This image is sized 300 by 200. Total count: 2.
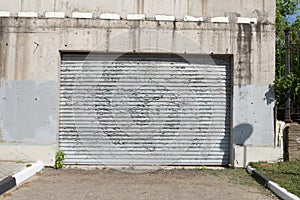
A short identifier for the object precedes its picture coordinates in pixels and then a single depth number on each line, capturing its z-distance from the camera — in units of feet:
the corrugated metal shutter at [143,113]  23.91
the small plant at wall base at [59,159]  22.95
